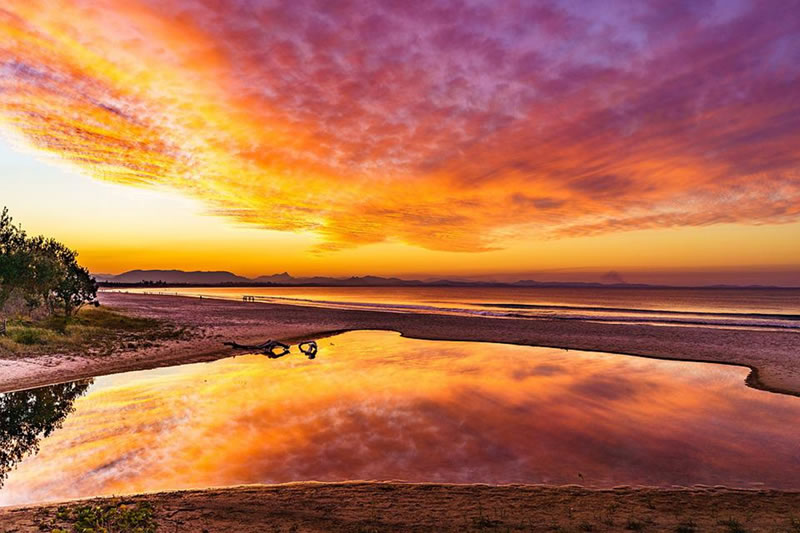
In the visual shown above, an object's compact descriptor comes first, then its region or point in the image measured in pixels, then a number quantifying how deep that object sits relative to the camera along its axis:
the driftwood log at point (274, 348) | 31.62
